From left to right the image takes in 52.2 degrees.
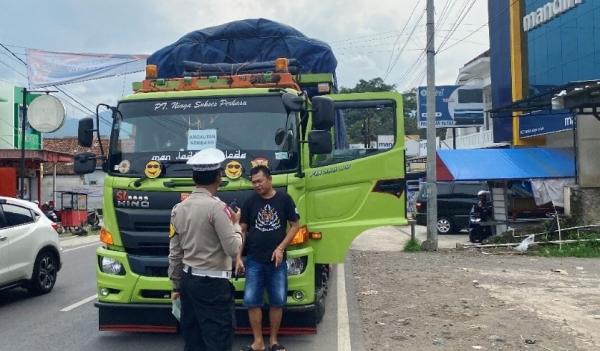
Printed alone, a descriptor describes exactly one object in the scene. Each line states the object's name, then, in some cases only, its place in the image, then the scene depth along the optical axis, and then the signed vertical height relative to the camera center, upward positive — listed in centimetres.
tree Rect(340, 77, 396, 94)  5084 +924
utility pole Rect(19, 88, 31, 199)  2038 +151
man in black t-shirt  564 -50
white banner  2349 +544
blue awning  1587 +71
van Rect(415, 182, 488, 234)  2108 -42
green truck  590 +22
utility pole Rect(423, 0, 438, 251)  1541 +107
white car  864 -74
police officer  441 -46
